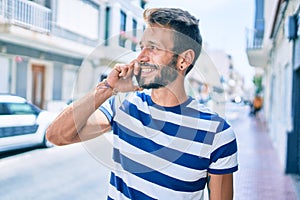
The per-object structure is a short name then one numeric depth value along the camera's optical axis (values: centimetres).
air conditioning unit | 405
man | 92
